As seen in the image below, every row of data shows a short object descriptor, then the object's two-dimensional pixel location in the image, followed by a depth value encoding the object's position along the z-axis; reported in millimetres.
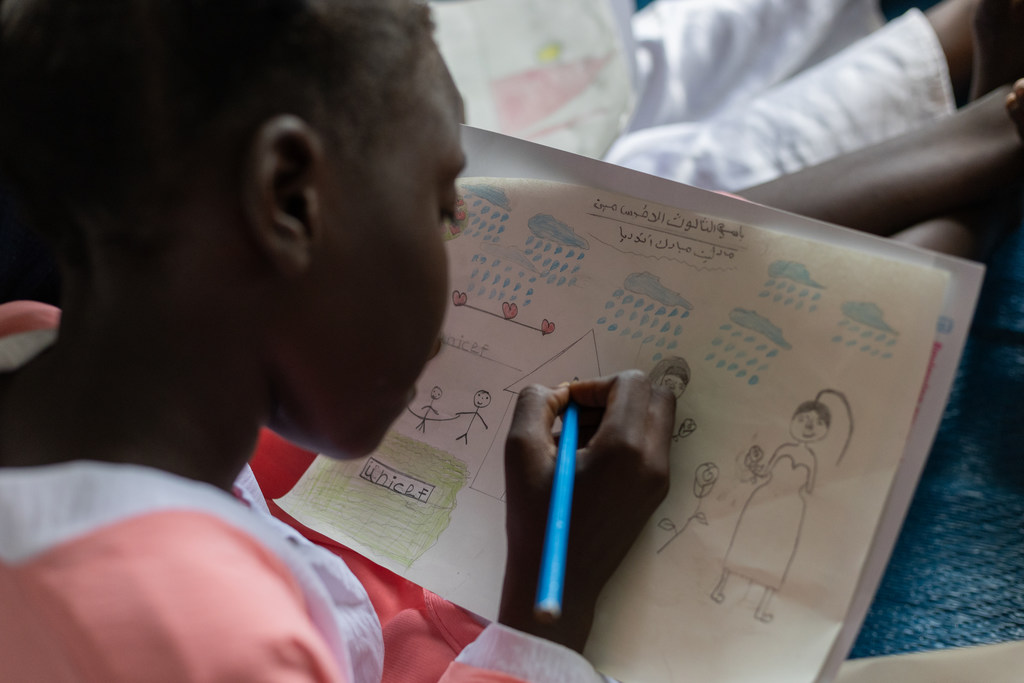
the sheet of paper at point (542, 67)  916
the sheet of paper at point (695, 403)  405
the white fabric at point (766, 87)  781
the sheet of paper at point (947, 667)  533
